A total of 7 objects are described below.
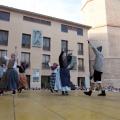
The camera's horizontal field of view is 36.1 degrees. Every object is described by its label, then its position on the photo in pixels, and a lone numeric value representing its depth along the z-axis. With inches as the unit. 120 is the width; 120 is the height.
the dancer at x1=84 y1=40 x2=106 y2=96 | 246.7
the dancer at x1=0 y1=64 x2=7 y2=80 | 359.3
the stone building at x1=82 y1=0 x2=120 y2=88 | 1096.8
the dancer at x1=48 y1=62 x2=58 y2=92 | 368.5
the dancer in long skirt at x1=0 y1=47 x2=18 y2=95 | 253.1
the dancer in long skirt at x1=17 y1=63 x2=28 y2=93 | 346.0
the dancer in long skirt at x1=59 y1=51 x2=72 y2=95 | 249.6
